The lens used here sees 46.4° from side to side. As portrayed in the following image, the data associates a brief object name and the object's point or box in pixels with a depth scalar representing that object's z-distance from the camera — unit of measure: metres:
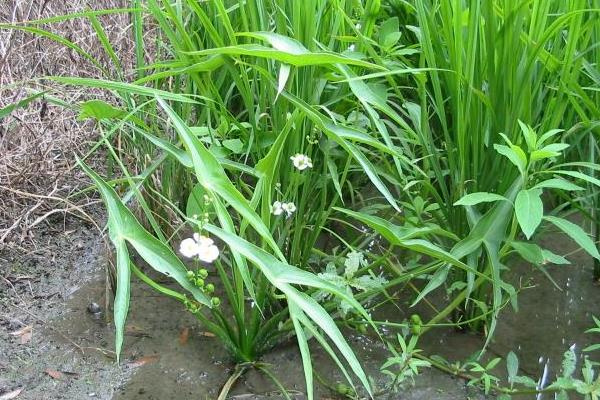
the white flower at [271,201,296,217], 1.36
